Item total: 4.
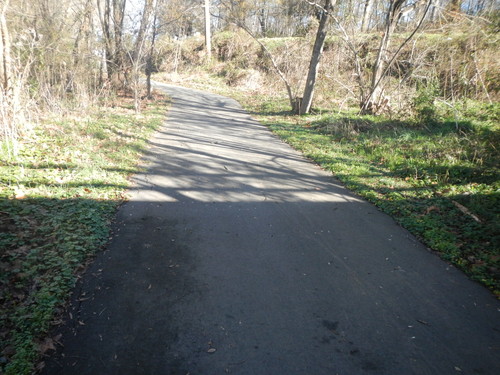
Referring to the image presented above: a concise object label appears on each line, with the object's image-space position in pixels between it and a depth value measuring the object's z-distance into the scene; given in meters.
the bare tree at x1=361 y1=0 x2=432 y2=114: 11.16
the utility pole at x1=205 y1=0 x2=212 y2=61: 29.17
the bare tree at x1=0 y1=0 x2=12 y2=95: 6.65
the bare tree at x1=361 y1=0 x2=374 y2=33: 19.53
